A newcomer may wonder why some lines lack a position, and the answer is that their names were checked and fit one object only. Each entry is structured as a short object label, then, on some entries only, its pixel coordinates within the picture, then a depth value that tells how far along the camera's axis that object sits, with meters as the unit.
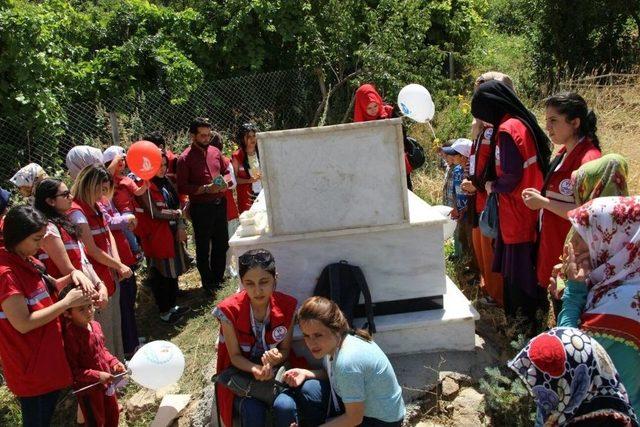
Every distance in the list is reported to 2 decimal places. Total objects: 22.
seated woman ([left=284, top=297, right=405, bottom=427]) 2.94
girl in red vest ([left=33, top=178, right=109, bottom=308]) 3.77
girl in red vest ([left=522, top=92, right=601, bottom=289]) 3.54
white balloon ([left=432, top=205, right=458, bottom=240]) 5.33
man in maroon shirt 5.68
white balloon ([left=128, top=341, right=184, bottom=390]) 3.64
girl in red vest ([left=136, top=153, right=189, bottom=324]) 5.38
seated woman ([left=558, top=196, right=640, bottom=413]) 2.57
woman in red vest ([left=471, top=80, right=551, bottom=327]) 3.86
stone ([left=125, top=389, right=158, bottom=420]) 4.31
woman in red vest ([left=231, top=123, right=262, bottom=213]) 6.48
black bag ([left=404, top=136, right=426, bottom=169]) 6.01
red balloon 5.00
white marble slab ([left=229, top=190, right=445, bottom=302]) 3.98
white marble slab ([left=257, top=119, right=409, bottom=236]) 3.81
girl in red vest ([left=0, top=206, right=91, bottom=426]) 3.27
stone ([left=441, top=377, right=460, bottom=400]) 3.80
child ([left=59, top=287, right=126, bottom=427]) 3.53
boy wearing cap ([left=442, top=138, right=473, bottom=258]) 5.15
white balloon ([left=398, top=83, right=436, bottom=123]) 6.51
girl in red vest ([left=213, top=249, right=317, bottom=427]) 3.45
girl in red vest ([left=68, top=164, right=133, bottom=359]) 4.24
